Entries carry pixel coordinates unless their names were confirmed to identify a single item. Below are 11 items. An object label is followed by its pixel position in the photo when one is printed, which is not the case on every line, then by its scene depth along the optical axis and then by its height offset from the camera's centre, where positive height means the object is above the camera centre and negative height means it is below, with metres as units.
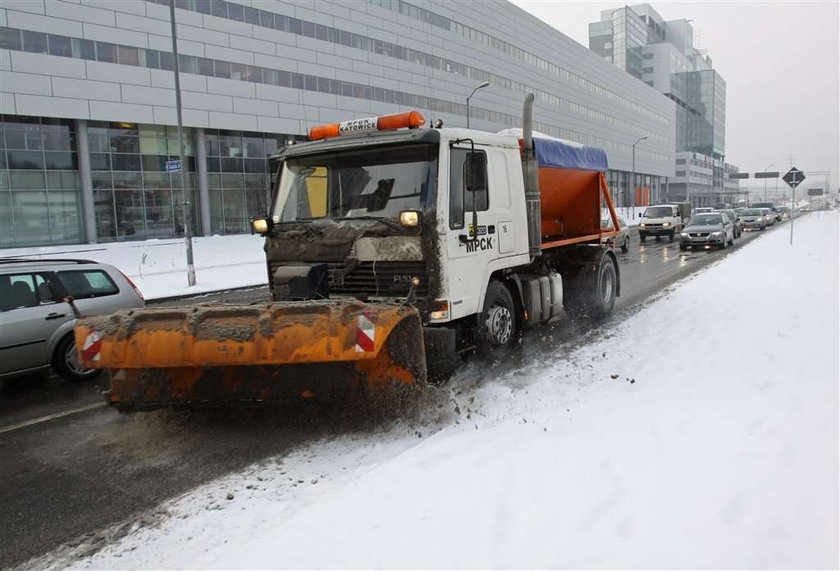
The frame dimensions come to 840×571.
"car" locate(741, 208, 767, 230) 40.78 -0.11
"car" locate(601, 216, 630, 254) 25.42 -0.74
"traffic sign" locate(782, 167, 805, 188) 24.03 +1.66
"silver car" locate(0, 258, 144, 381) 6.69 -0.77
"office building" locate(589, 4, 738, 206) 124.94 +34.08
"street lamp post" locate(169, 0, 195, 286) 17.83 +1.02
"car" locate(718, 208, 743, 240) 31.06 -0.30
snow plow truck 4.81 -0.52
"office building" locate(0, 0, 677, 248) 33.09 +9.93
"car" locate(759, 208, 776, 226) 45.24 +0.15
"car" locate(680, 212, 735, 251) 24.50 -0.51
